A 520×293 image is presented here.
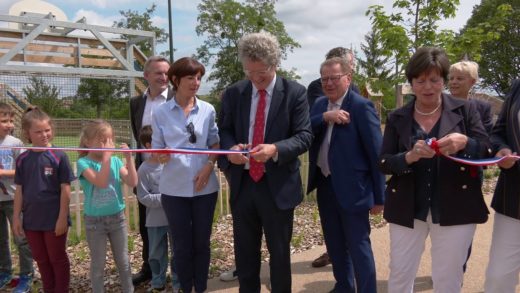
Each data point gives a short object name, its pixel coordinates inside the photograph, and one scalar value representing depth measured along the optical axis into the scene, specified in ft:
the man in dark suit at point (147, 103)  12.96
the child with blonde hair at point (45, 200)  11.16
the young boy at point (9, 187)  13.00
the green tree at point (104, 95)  44.34
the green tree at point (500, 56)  123.12
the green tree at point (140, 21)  135.85
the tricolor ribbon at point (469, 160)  7.56
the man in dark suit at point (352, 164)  10.14
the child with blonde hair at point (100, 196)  10.91
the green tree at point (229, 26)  111.96
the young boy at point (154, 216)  12.30
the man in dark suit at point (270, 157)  9.46
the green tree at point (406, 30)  24.50
